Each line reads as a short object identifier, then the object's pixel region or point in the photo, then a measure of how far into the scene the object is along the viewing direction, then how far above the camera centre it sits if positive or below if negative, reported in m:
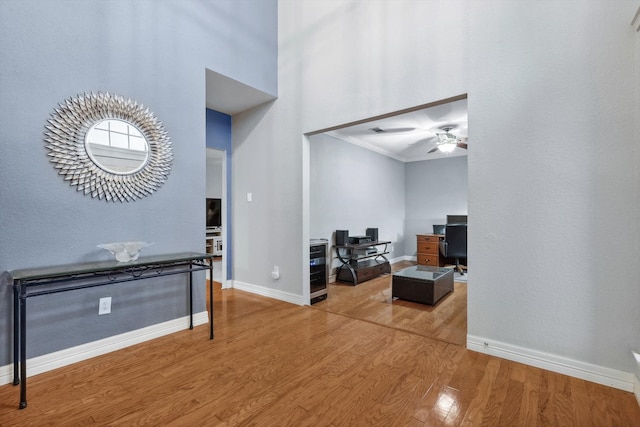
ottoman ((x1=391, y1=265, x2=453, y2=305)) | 3.47 -0.85
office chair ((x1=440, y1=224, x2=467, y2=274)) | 5.04 -0.44
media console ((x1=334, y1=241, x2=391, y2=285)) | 4.70 -0.80
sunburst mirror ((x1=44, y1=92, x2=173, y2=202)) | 2.10 +0.55
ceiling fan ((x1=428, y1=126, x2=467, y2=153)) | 4.54 +1.15
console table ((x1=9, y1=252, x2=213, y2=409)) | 1.69 -0.43
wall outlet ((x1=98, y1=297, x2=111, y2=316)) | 2.27 -0.69
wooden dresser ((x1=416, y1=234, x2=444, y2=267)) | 6.14 -0.72
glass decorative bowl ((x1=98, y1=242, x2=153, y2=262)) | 2.17 -0.24
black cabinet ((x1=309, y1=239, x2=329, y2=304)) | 3.64 -0.69
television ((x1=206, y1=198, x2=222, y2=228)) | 8.09 +0.13
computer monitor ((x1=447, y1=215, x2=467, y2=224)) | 6.12 -0.08
